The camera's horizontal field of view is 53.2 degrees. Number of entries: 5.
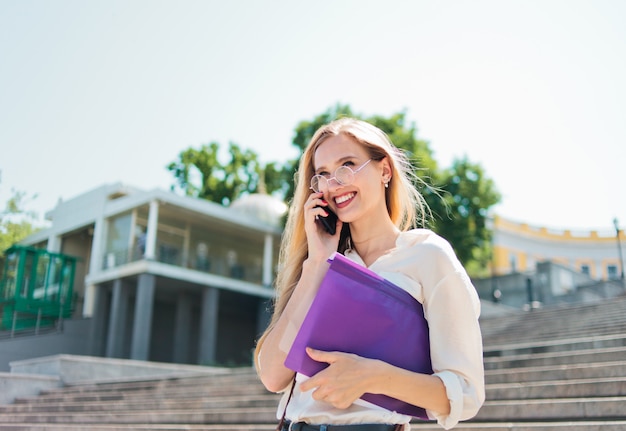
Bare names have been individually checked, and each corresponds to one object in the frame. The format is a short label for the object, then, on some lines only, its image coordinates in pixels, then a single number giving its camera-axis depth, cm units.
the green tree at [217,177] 3431
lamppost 2332
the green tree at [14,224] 1625
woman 151
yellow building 4822
